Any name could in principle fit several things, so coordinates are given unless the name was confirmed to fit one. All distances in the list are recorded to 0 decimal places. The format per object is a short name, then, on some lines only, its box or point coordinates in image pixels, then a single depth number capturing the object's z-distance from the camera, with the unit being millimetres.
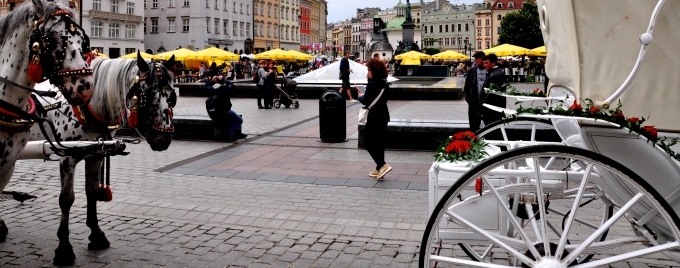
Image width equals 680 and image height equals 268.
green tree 72750
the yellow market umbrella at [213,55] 36625
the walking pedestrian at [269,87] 21359
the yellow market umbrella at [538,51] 38312
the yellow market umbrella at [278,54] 42934
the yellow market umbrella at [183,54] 35375
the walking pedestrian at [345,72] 22000
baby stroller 21688
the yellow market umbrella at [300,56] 44688
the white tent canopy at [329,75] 30984
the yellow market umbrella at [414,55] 45750
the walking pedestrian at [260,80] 21500
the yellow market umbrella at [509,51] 37344
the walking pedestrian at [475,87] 11062
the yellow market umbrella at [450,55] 47912
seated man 12953
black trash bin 12773
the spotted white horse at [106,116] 5176
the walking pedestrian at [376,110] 9031
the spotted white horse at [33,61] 4066
